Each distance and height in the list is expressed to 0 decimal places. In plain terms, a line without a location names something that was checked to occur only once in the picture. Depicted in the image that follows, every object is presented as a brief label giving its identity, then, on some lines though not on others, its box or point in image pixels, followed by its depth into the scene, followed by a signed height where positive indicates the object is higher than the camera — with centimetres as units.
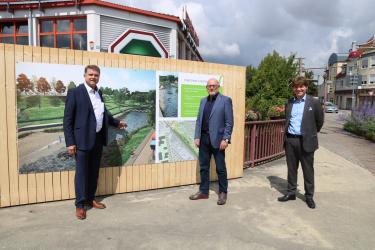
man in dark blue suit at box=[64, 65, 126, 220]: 405 -38
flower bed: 1363 -77
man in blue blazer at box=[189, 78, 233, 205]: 473 -46
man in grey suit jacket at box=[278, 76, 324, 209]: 474 -36
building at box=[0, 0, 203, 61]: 1191 +291
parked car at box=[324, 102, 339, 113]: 4669 -54
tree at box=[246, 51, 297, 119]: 1697 +158
